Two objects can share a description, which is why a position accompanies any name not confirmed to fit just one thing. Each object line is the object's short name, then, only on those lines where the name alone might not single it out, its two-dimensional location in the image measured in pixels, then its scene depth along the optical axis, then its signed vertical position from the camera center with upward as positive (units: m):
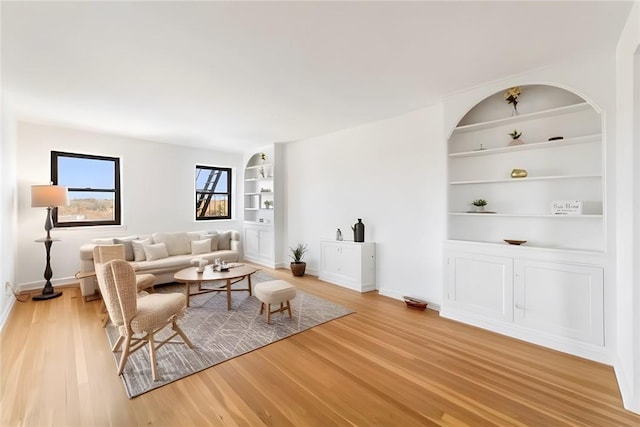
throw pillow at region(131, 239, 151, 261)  4.75 -0.61
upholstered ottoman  3.24 -0.94
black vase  4.61 -0.32
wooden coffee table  3.60 -0.82
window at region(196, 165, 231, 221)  6.64 +0.53
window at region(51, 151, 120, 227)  4.83 +0.52
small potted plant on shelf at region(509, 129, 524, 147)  3.07 +0.82
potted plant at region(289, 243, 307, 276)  5.45 -1.00
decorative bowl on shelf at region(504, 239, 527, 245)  3.02 -0.34
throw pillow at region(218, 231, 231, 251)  5.84 -0.56
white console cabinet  4.50 -0.87
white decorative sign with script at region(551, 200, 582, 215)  2.66 +0.04
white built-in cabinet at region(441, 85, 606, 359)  2.60 -0.14
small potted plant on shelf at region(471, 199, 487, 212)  3.37 +0.09
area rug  2.29 -1.28
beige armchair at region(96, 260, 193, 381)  2.20 -0.81
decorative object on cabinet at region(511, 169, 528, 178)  3.02 +0.41
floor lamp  3.95 +0.18
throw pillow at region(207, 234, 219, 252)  5.67 -0.55
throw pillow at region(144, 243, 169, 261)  4.77 -0.64
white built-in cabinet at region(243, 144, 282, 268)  6.14 +0.13
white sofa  4.16 -0.67
